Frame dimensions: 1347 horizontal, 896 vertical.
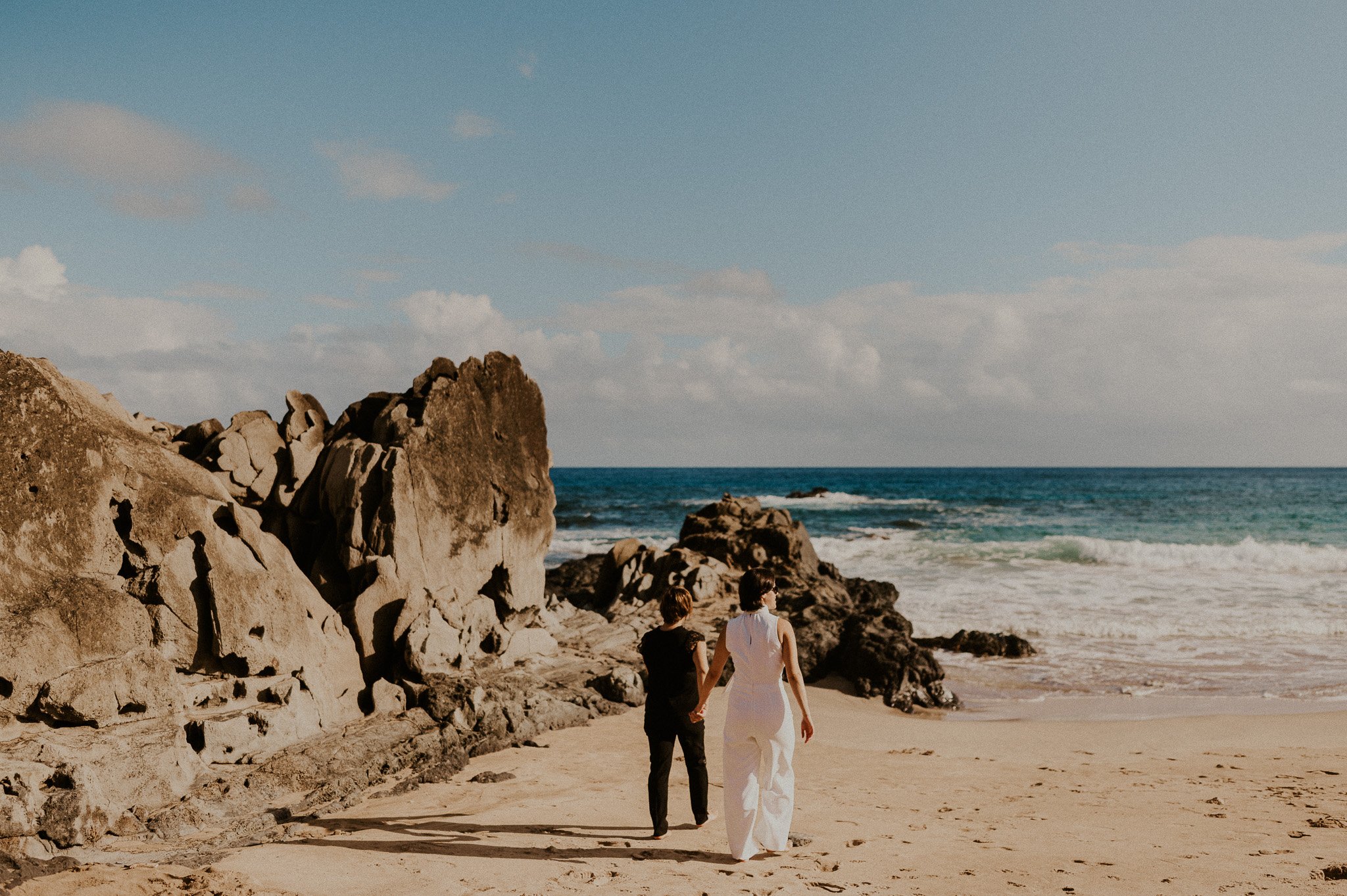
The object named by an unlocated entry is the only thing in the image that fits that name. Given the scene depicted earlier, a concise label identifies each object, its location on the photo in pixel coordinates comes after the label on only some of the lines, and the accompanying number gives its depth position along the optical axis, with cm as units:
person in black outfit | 567
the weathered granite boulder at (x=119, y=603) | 588
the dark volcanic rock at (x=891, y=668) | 1104
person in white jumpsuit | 522
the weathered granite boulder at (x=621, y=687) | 941
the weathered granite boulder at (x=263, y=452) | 910
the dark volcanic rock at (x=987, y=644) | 1378
